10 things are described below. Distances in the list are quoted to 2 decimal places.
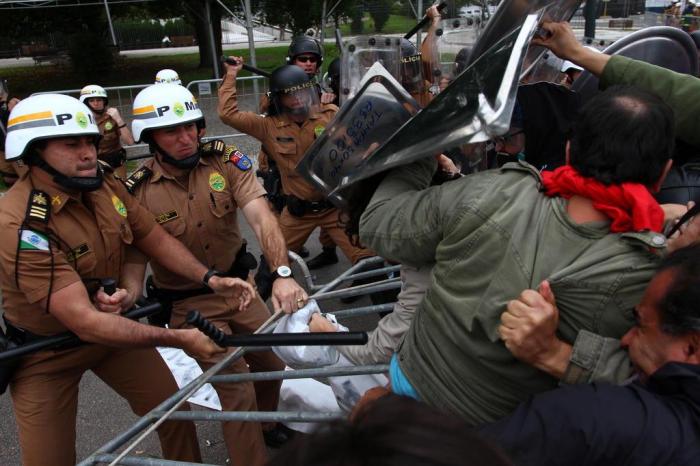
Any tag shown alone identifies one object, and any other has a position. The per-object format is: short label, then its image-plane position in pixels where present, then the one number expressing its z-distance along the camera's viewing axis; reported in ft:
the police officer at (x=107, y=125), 19.71
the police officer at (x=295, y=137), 14.57
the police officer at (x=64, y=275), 6.92
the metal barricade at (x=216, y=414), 5.66
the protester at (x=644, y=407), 3.36
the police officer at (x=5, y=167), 17.09
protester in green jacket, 4.10
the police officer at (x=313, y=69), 18.44
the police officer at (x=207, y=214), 9.17
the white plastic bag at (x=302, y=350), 6.87
